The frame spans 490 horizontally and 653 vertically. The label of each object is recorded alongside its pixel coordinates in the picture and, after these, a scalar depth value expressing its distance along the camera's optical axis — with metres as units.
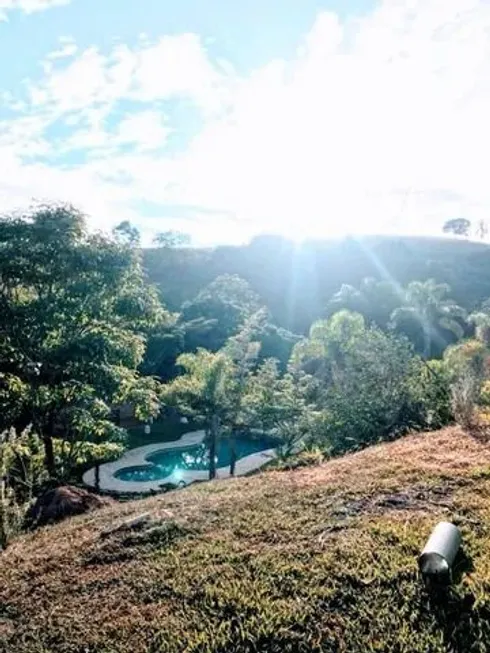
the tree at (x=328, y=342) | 20.78
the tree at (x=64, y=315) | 8.96
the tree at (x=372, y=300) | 37.12
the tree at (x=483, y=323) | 17.76
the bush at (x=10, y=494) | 5.17
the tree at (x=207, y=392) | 17.83
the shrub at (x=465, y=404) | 6.78
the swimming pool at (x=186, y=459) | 20.13
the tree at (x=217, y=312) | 35.22
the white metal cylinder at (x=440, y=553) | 2.95
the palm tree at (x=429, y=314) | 31.08
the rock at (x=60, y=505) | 6.09
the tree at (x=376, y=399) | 8.65
